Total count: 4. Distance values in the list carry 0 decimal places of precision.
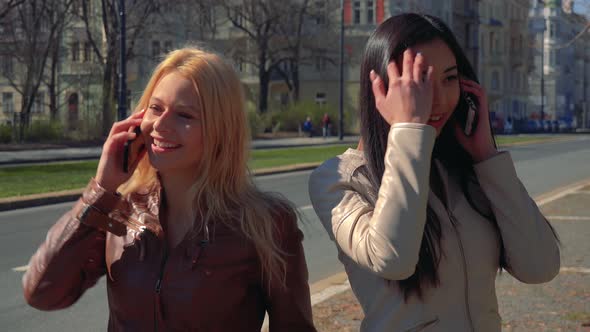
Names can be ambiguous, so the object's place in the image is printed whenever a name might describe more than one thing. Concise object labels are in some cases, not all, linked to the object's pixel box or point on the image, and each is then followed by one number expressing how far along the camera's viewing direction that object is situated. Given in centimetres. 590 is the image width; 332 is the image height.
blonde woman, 244
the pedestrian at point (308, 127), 5718
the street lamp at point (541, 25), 4400
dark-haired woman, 219
